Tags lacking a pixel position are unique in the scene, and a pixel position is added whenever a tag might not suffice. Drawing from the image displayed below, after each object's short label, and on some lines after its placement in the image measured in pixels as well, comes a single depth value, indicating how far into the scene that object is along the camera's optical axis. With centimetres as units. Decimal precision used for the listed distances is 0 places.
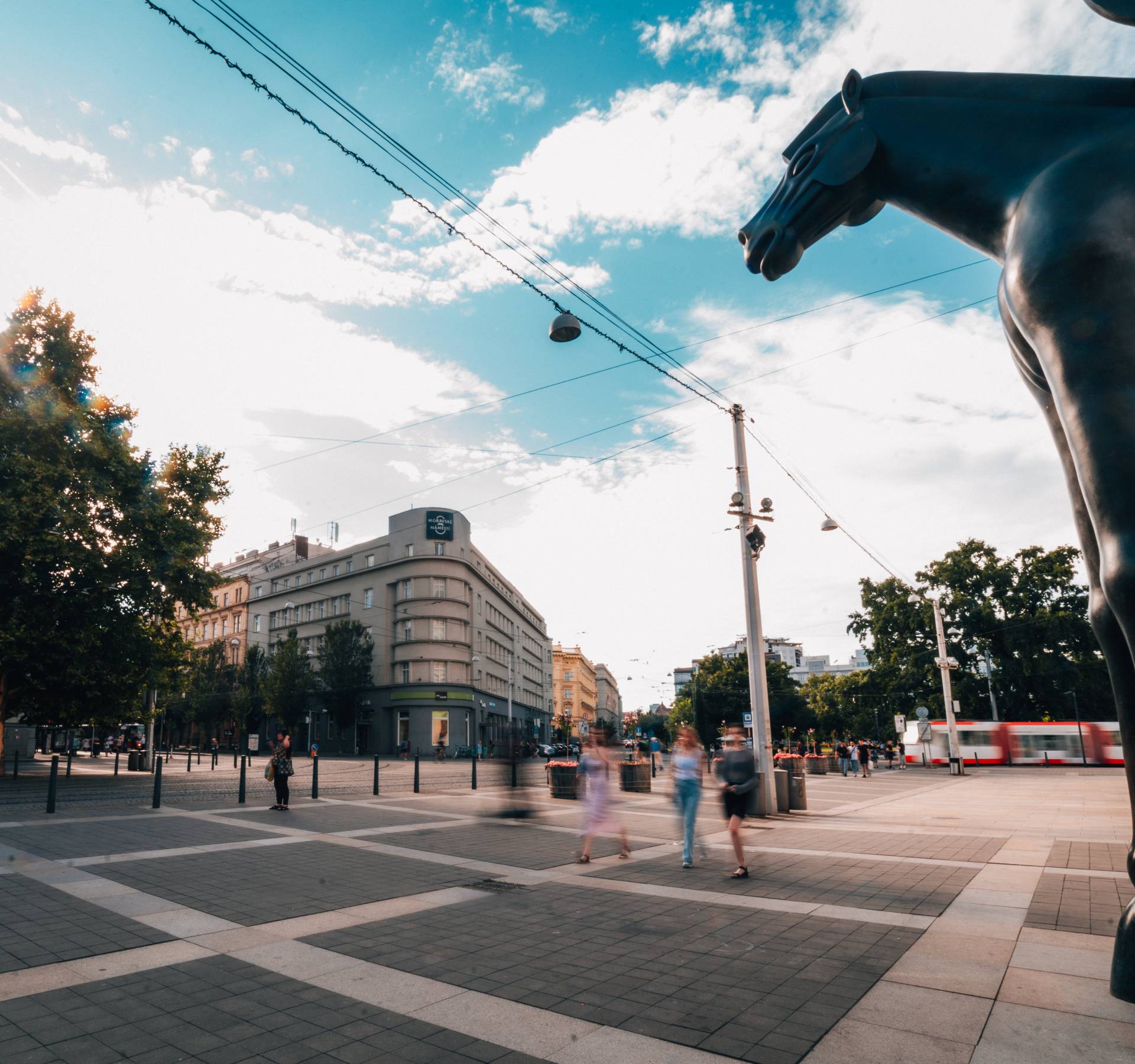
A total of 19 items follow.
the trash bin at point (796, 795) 1697
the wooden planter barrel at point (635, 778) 2212
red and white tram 4053
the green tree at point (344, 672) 6006
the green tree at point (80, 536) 2205
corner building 6088
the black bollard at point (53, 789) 1390
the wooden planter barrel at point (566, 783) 2008
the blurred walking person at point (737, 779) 901
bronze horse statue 364
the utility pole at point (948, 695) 3316
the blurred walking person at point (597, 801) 984
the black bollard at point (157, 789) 1520
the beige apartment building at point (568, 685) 13025
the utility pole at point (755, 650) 1588
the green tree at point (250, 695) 6531
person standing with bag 1528
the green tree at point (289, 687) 6084
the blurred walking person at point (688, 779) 958
